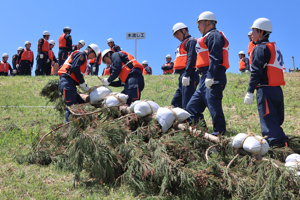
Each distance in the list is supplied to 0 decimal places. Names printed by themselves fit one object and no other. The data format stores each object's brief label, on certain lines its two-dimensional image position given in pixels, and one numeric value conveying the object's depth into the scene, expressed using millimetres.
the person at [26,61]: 15878
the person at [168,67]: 17453
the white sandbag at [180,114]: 4223
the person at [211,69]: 4934
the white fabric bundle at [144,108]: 4340
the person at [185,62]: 5918
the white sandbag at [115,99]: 5148
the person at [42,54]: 14742
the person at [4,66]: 18281
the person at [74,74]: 6203
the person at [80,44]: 14675
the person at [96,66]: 14987
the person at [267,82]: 4512
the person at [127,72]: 6363
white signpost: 15450
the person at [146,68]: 19144
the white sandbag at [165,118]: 4113
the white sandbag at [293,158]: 3461
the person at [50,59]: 15297
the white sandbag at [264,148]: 3637
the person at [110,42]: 13875
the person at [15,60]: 17698
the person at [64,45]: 13484
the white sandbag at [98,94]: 5680
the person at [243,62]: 15523
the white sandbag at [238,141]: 3635
